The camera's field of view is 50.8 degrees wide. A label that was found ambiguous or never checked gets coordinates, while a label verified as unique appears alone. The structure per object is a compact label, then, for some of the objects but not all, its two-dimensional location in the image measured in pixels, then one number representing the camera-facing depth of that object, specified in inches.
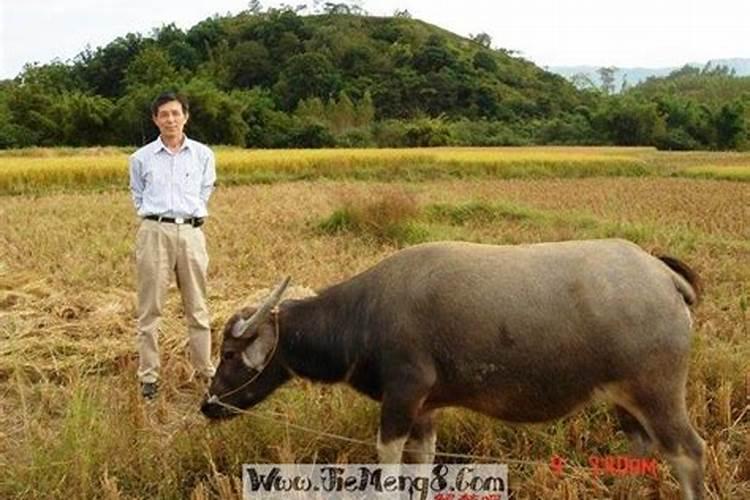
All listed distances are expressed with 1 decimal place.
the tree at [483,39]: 3417.3
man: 180.9
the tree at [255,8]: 3115.9
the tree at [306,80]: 2087.8
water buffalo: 122.7
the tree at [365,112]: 1892.2
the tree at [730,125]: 1620.3
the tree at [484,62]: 2449.6
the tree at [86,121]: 1315.2
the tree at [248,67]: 2186.3
